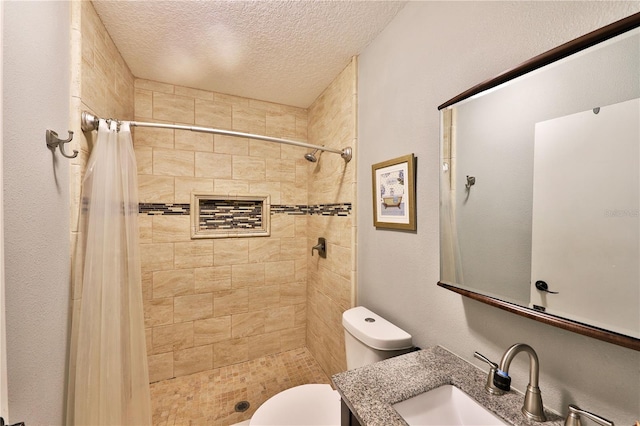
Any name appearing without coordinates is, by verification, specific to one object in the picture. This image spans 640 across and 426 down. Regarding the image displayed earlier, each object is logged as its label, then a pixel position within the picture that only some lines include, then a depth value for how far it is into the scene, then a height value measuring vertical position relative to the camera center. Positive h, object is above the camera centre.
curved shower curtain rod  1.16 +0.46
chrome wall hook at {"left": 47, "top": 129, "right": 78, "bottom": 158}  0.91 +0.27
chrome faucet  0.66 -0.48
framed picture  1.18 +0.09
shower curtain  1.05 -0.42
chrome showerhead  2.00 +0.44
